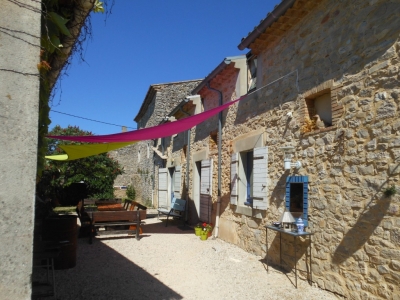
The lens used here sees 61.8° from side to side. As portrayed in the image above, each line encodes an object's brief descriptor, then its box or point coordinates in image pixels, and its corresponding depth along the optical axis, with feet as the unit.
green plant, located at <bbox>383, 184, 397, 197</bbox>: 9.75
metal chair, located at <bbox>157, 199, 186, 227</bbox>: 29.45
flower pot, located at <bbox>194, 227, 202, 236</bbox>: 23.59
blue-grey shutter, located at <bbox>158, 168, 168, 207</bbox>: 35.55
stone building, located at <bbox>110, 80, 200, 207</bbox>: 50.03
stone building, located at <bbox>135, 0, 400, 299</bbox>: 10.22
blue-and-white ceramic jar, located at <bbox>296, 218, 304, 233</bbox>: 12.99
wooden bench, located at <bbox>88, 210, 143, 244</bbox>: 21.12
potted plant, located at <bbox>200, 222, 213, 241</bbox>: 22.73
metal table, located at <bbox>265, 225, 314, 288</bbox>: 12.60
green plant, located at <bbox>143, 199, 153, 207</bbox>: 50.23
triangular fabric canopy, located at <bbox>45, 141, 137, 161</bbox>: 19.40
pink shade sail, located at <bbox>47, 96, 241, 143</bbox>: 16.16
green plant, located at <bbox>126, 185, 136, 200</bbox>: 61.21
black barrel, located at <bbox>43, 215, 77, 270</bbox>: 14.07
